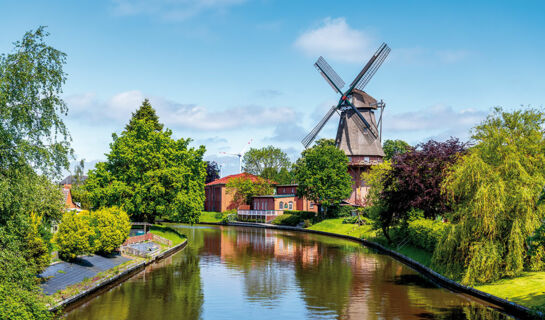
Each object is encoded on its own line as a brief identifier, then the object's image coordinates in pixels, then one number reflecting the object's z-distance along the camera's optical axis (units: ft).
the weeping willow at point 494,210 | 93.61
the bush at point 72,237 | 106.83
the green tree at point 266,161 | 413.18
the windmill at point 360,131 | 280.92
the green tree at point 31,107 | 65.51
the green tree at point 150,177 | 182.09
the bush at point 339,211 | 264.93
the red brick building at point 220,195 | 366.63
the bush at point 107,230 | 121.80
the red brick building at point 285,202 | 324.19
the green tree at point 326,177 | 263.90
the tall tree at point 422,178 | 141.08
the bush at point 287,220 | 286.25
